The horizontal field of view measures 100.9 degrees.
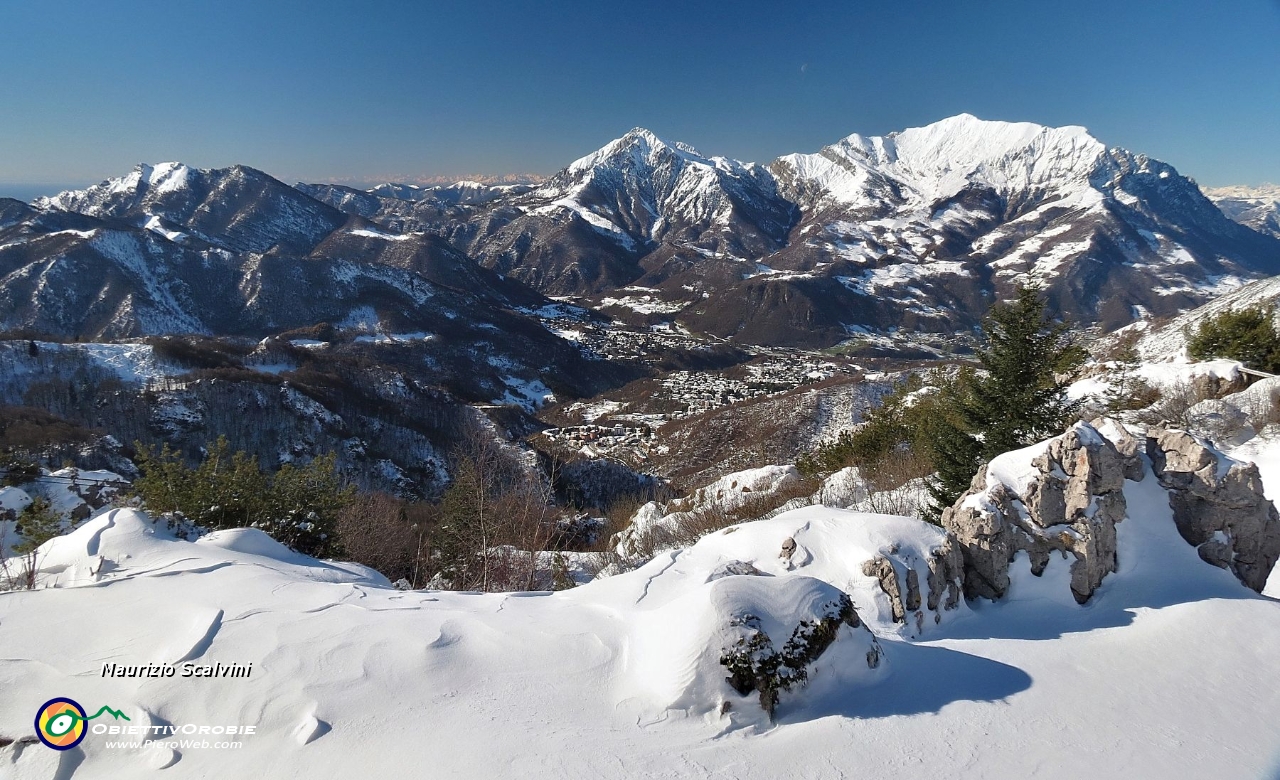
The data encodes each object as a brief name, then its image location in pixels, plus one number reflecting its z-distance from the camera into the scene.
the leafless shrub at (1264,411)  16.47
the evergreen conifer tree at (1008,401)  14.86
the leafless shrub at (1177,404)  17.98
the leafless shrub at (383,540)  16.31
